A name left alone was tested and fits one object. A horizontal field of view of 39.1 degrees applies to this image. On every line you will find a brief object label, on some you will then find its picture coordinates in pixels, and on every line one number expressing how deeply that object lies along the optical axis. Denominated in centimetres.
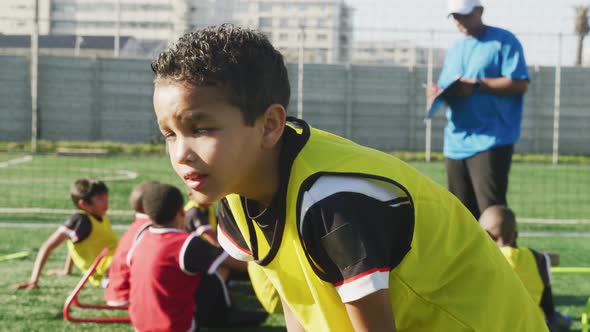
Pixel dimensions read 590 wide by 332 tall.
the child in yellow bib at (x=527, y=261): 433
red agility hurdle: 467
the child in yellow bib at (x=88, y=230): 593
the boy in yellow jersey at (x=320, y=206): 183
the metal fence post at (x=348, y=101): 2125
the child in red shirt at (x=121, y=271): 505
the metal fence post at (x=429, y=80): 1847
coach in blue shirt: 540
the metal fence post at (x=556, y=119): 1981
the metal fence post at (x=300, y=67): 1784
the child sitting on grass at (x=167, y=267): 429
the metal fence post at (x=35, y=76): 1706
